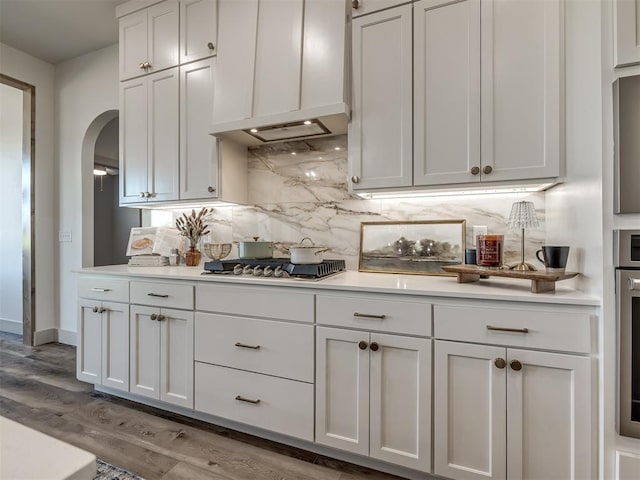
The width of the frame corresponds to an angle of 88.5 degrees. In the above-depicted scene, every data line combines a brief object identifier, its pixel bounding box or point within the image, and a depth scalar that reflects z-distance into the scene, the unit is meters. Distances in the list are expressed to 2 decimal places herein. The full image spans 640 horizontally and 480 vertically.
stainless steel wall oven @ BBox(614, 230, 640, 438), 1.12
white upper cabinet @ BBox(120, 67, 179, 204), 2.48
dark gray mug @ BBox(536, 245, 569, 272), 1.42
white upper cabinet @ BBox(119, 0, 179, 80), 2.45
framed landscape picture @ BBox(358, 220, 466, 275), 2.02
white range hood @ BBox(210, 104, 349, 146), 1.93
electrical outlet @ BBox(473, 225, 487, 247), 1.98
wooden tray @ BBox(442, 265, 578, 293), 1.35
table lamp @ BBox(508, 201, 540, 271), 1.63
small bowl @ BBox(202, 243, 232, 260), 2.44
